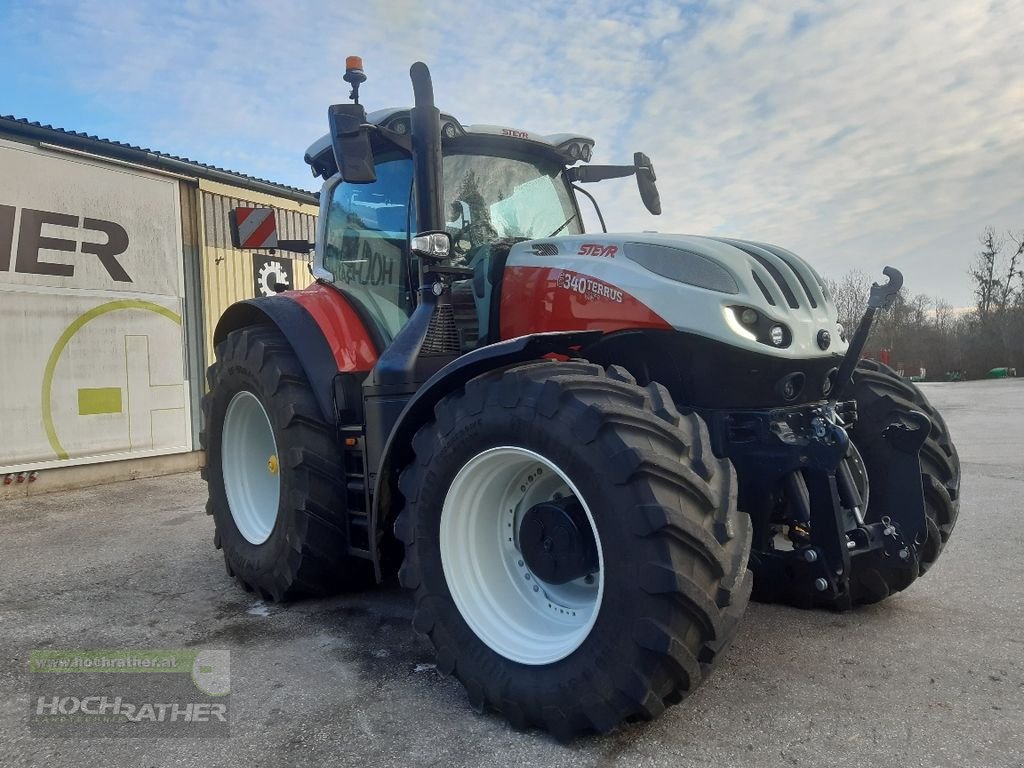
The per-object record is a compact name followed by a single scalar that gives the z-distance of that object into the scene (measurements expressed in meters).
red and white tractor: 2.44
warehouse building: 7.80
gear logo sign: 10.52
